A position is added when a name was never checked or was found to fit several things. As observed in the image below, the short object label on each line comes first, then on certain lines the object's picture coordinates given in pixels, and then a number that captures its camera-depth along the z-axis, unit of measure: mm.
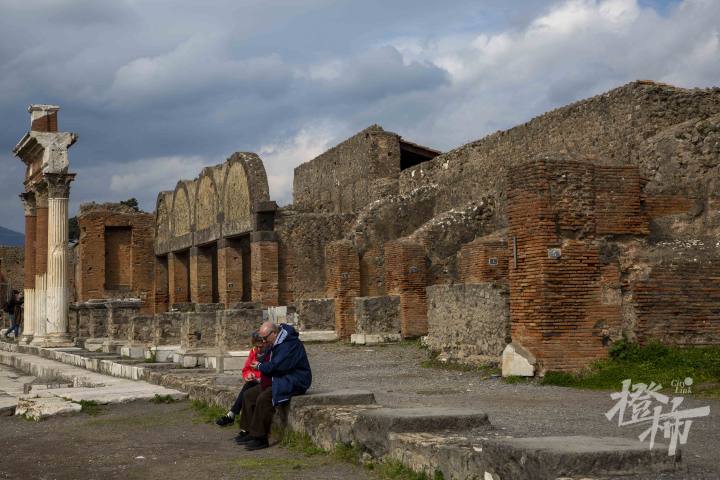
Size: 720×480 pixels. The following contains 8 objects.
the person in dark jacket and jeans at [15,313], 25828
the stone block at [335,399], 6636
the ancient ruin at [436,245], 9398
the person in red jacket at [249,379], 7383
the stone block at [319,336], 18625
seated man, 6699
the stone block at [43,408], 8859
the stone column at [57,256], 20875
